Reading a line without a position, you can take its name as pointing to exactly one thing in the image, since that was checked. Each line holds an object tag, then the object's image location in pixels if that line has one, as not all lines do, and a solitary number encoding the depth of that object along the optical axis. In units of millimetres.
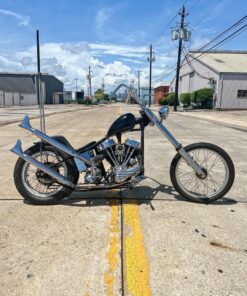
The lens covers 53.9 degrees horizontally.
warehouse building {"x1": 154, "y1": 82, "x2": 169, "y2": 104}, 64137
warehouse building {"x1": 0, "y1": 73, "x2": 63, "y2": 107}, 49108
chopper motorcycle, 3294
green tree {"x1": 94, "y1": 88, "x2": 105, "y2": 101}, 96639
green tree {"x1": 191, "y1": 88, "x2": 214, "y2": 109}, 29853
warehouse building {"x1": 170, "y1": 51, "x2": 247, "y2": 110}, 29281
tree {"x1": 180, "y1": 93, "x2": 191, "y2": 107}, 33069
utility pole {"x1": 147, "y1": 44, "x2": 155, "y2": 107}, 48341
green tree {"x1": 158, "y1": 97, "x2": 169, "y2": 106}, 41503
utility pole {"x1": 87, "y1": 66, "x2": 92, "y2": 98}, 77622
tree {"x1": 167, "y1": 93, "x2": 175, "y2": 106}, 37777
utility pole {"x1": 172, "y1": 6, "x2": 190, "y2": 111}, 28042
